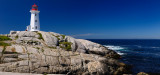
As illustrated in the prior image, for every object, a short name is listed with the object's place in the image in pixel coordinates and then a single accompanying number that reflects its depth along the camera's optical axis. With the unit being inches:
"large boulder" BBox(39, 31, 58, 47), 1101.4
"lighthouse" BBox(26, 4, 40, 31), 1494.3
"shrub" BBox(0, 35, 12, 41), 1015.0
